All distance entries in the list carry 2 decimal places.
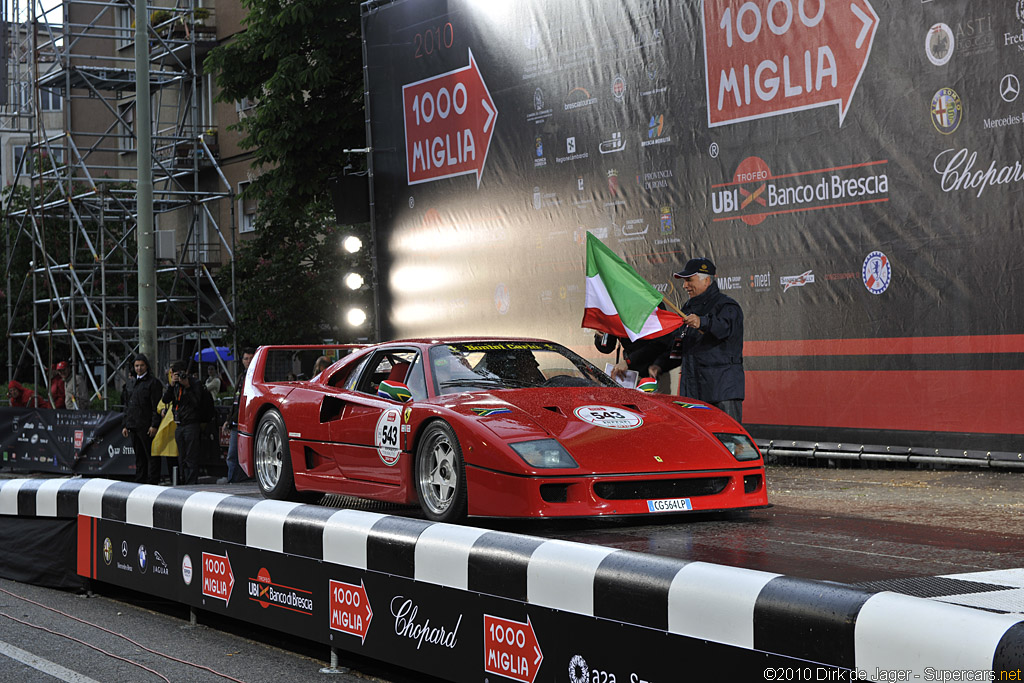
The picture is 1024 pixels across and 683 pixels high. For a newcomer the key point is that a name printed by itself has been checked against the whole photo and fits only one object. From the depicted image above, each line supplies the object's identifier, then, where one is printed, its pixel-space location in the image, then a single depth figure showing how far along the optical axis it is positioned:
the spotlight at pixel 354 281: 16.89
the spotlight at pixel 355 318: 17.58
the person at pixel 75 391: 20.97
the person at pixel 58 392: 22.11
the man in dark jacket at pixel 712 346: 8.77
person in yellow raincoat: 15.38
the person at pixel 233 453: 13.24
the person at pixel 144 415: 15.45
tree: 20.16
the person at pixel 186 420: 14.98
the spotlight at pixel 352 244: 16.92
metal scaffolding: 22.95
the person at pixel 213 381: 20.59
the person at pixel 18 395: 21.58
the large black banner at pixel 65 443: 17.09
